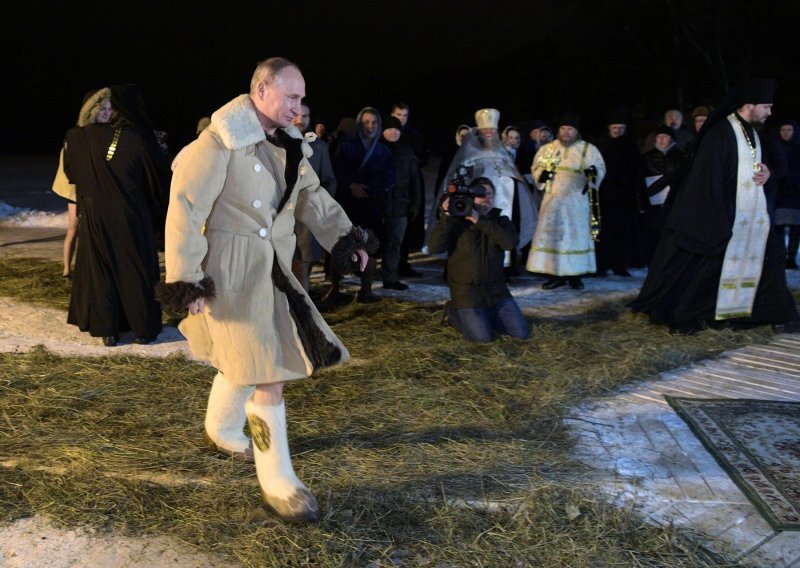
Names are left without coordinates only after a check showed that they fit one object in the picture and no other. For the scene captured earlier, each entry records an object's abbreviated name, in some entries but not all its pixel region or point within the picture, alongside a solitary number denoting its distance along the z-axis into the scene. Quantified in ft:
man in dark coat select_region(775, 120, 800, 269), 31.01
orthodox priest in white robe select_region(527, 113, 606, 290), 27.61
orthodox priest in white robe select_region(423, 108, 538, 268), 26.66
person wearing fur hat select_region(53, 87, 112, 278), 21.03
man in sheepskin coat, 10.73
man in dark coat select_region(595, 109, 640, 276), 30.12
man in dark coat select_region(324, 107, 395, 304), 26.45
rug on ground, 12.35
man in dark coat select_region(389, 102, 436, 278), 29.86
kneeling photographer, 21.35
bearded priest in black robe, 21.62
